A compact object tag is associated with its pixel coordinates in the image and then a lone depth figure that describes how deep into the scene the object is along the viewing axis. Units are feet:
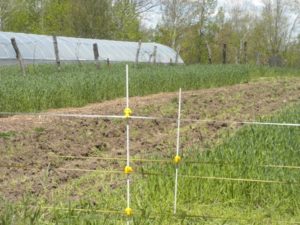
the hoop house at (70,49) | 87.61
